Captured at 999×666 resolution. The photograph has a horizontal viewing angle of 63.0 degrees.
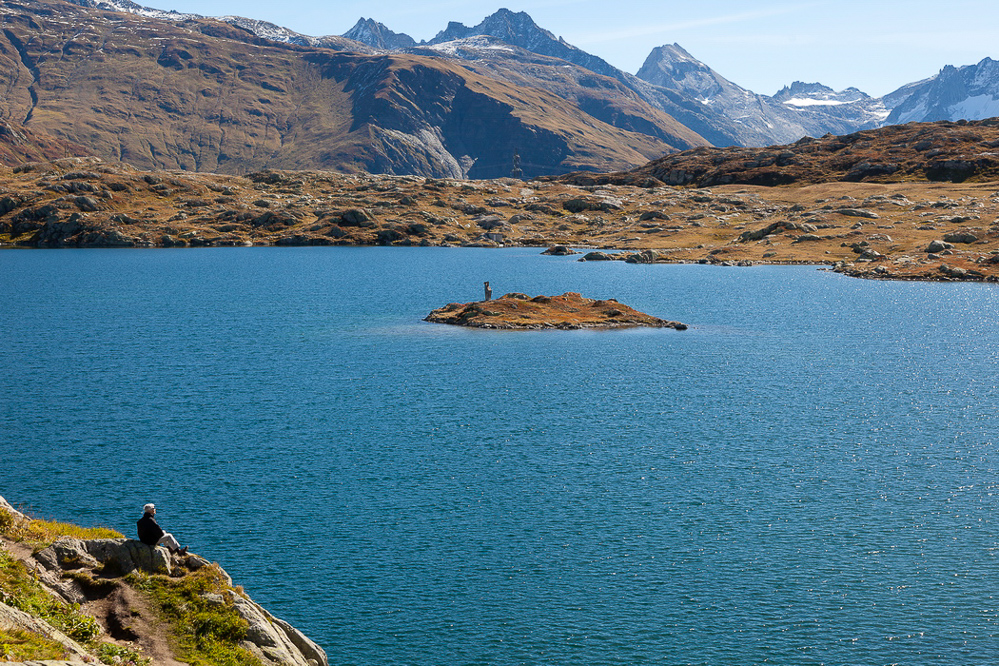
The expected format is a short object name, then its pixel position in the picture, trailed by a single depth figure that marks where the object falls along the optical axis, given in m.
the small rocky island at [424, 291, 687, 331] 125.00
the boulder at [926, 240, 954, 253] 195.39
